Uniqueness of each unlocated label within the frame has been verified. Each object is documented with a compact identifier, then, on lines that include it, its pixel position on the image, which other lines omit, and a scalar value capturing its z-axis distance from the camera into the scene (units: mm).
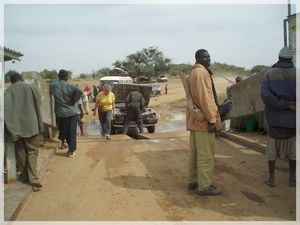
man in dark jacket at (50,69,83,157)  6744
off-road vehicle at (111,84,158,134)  11705
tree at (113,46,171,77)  50693
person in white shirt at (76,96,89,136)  10823
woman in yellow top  9397
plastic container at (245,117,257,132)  8744
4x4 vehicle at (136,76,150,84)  38680
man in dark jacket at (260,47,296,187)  4571
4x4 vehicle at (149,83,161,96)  32995
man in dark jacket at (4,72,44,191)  4816
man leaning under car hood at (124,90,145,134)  11294
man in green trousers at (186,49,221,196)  4384
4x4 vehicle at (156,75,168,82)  47522
